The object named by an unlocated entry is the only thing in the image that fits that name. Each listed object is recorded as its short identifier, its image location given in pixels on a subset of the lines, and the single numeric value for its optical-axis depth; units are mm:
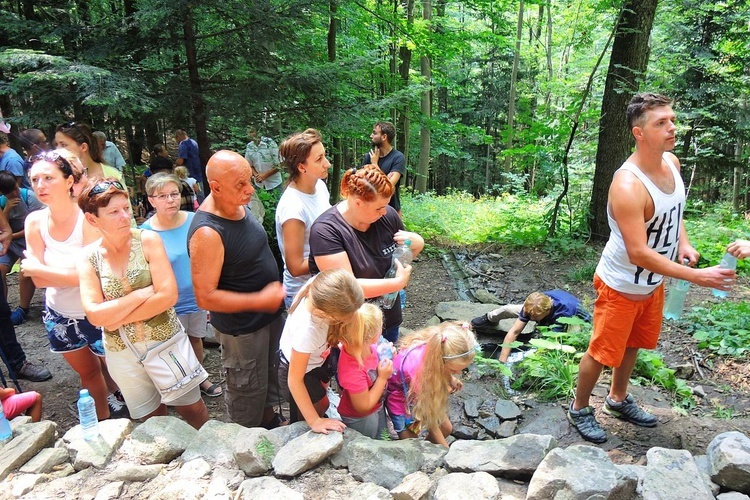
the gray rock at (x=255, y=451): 2047
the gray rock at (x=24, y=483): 1947
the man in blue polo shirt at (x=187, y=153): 7645
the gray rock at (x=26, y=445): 2102
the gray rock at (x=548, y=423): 3164
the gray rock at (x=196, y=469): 2049
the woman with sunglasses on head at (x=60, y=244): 2773
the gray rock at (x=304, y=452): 2016
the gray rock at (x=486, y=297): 5918
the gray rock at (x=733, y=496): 1811
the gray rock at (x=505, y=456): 1997
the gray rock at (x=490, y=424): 3393
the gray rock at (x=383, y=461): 2004
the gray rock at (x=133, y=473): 2049
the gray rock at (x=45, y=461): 2102
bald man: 2422
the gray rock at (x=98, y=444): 2154
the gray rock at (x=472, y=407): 3607
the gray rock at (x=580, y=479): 1731
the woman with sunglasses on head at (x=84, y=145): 3770
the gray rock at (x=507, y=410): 3496
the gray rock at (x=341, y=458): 2100
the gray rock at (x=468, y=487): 1820
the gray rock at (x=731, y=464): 1856
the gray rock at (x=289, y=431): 2248
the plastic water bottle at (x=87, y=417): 2234
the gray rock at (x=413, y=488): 1829
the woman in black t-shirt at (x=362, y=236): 2457
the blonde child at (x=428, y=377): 2391
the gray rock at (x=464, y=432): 3305
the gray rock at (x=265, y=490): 1870
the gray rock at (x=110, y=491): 1935
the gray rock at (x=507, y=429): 3314
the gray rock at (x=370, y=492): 1853
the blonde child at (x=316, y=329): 2049
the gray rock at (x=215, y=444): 2162
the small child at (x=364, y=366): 2238
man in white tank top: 2543
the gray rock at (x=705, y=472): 1896
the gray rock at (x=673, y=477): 1778
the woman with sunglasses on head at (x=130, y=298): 2365
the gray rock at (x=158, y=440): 2160
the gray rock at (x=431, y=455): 2096
